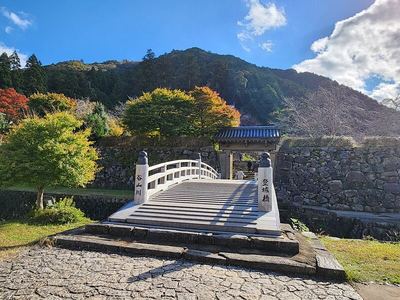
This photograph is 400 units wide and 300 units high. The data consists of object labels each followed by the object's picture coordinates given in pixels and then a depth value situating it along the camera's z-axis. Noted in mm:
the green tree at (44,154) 8133
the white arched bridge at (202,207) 5184
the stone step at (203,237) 4430
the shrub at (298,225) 8538
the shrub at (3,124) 18981
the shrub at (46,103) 21391
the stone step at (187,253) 3883
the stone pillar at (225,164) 16344
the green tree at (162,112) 17016
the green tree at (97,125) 19109
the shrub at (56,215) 7852
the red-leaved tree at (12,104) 22781
